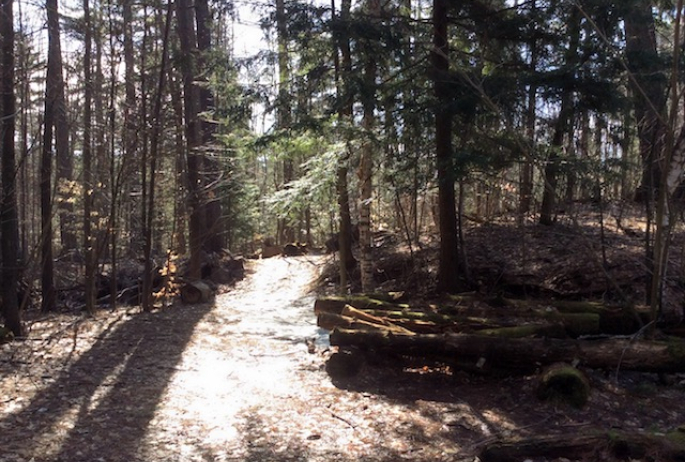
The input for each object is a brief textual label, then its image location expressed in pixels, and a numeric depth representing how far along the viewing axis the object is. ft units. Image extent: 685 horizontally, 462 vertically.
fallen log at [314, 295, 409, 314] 26.11
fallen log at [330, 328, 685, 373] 19.60
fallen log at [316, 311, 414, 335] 22.89
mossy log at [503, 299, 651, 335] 22.57
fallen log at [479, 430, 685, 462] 14.12
